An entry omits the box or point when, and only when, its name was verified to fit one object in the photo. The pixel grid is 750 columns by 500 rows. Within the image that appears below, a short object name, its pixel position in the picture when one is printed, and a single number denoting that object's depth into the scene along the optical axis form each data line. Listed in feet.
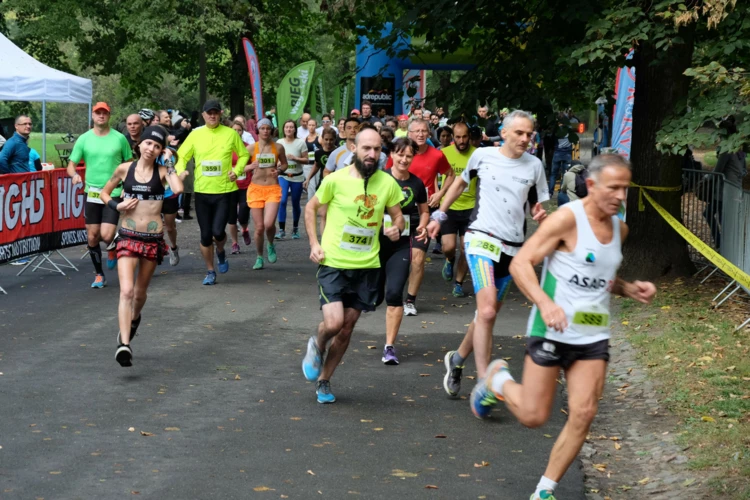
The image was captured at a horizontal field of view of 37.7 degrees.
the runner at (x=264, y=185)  49.62
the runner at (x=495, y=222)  25.39
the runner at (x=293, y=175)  57.57
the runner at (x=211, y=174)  44.52
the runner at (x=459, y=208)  42.65
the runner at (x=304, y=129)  74.43
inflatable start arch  77.71
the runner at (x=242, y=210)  55.55
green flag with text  100.22
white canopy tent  65.87
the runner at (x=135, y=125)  42.93
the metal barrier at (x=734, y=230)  37.52
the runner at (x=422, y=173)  37.35
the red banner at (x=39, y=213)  44.60
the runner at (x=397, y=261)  29.91
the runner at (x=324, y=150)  53.01
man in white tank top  17.66
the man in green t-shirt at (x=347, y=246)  25.20
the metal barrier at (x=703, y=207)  44.50
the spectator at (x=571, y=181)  47.36
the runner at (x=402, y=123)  66.59
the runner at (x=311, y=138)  71.36
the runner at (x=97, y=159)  42.63
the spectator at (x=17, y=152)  52.01
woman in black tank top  29.27
